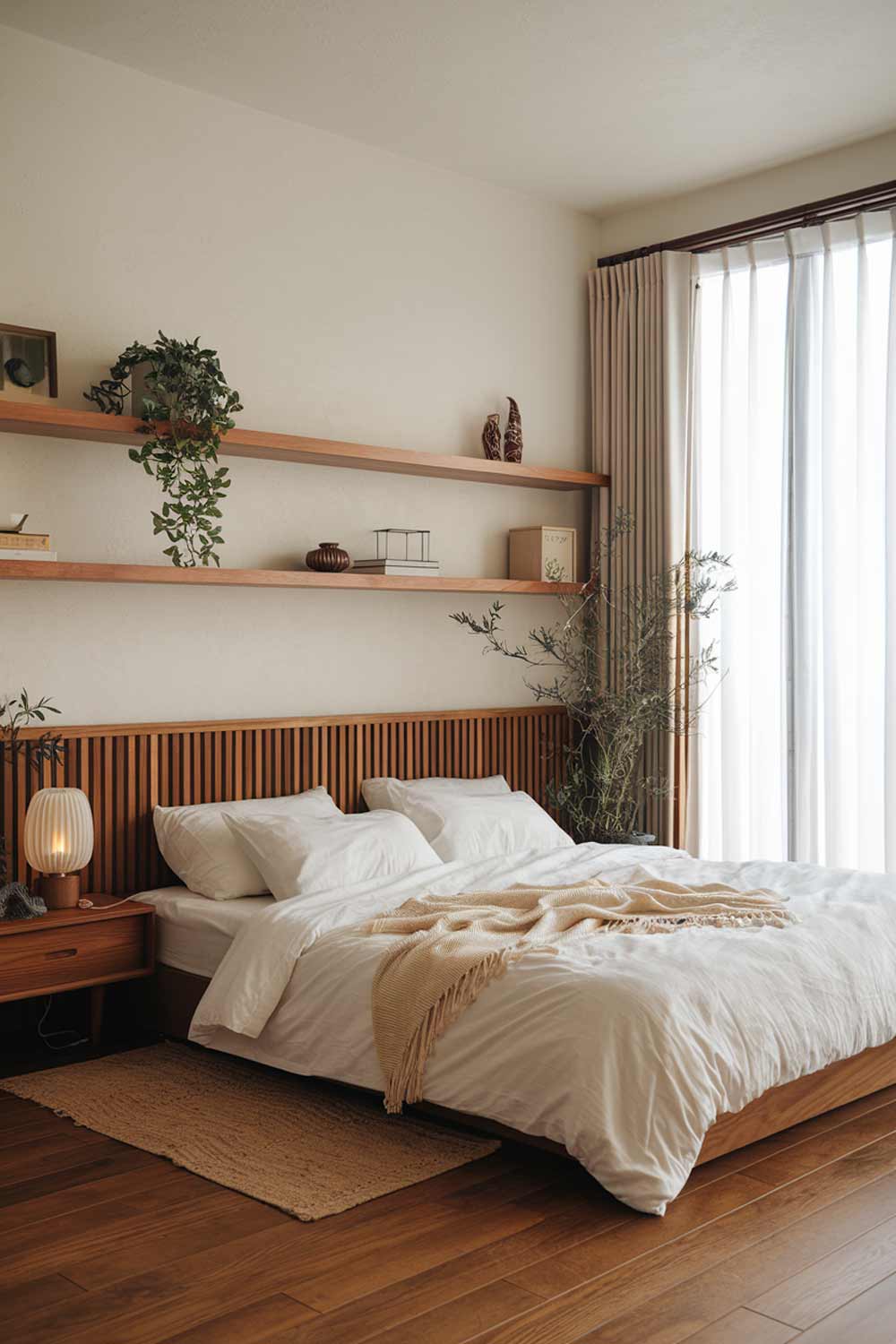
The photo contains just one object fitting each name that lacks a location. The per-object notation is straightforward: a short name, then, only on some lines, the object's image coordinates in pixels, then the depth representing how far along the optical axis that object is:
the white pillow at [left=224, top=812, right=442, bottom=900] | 3.92
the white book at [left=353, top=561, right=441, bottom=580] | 4.70
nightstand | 3.59
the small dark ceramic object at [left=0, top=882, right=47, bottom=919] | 3.65
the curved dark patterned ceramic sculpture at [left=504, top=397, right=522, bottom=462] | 5.30
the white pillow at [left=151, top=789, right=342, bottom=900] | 4.04
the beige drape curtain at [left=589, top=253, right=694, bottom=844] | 5.43
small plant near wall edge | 3.89
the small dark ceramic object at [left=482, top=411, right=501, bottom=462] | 5.25
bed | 2.76
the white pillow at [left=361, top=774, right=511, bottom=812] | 4.75
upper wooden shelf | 3.83
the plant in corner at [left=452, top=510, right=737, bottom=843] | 5.29
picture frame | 3.90
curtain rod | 4.81
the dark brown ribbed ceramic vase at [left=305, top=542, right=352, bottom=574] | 4.56
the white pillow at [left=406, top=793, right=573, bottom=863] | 4.57
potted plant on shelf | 4.03
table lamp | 3.78
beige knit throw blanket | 3.05
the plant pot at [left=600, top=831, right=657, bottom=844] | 5.16
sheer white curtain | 4.80
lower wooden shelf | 3.82
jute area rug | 2.93
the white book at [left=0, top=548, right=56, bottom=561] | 3.78
